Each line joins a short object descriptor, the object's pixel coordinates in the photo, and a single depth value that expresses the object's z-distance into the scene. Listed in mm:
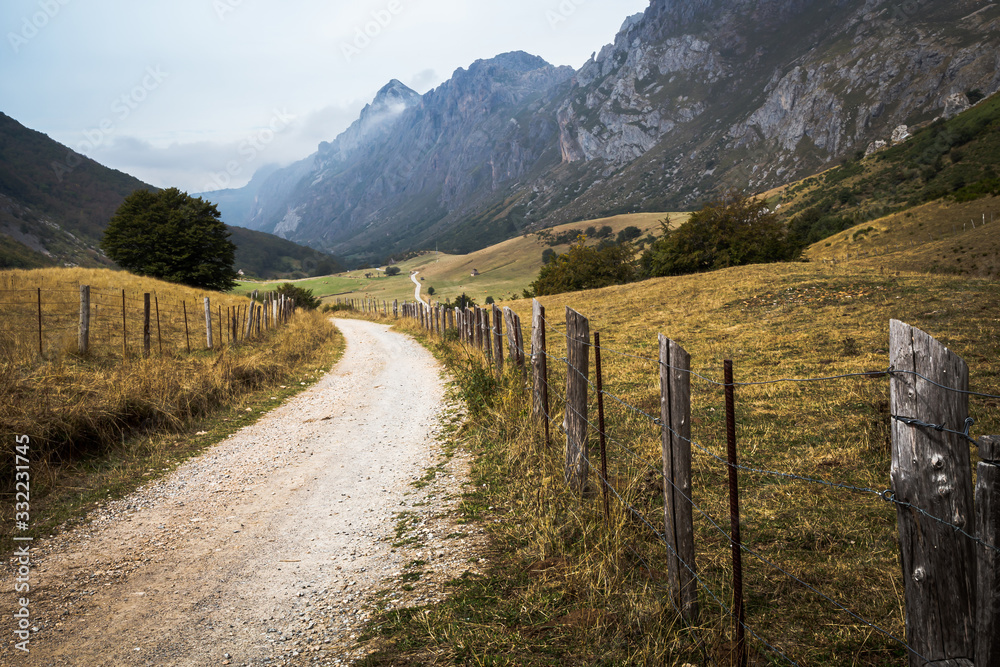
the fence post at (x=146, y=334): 12844
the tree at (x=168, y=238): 46375
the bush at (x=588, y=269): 48031
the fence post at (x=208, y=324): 16861
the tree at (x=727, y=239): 37062
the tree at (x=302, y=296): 51694
